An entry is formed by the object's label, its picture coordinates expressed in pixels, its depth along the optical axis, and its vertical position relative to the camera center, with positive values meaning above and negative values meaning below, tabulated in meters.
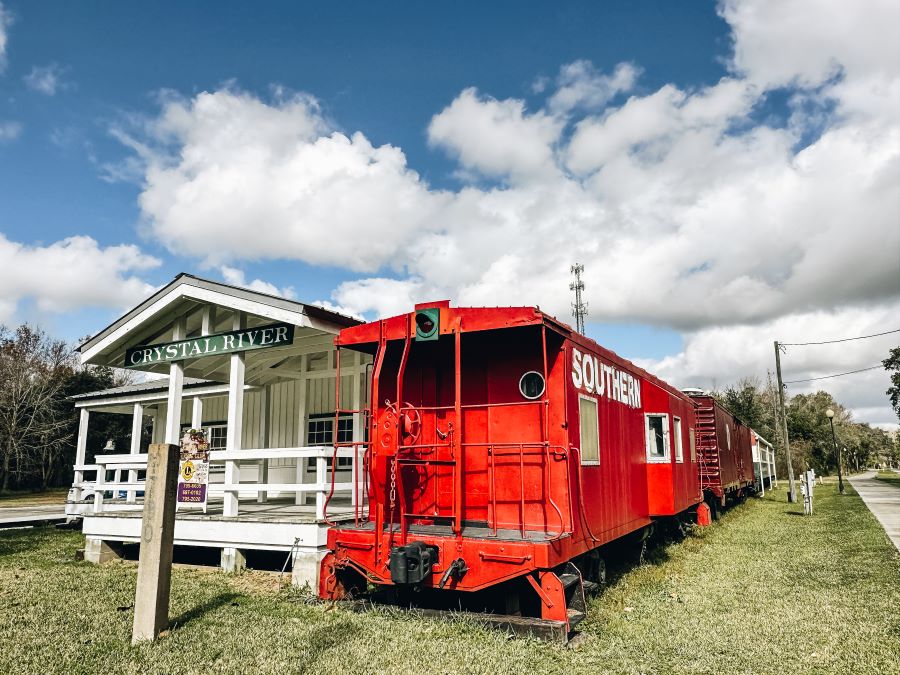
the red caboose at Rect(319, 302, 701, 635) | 5.59 -0.10
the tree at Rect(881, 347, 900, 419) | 38.86 +4.96
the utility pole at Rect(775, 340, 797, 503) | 21.39 +0.76
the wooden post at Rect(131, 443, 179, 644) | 5.50 -0.77
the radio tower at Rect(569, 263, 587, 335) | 44.06 +10.63
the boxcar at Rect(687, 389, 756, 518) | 14.22 +0.04
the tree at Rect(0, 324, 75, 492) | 32.88 +2.15
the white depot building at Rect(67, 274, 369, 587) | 8.24 +0.86
